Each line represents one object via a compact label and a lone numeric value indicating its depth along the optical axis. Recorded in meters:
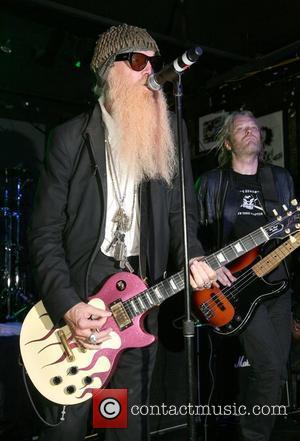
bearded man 2.24
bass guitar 3.45
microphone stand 1.96
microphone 1.96
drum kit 7.27
